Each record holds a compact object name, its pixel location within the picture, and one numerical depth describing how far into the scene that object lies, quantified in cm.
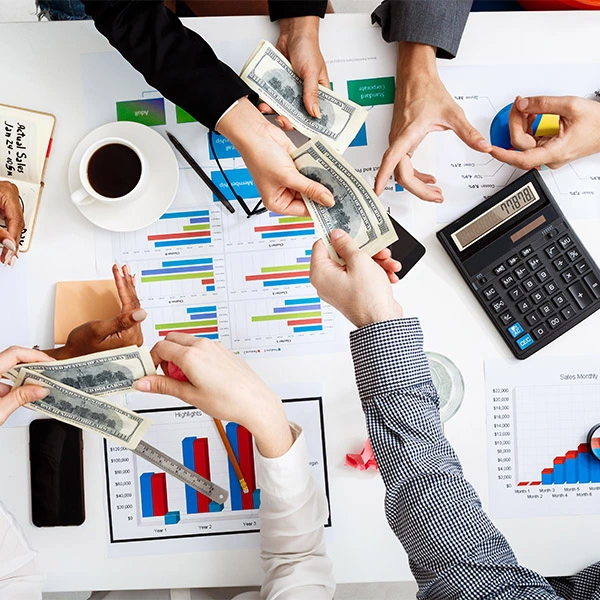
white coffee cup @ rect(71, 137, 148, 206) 107
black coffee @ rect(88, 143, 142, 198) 108
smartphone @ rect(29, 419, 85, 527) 114
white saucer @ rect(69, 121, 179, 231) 112
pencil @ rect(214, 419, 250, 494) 116
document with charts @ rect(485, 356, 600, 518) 116
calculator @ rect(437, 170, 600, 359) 113
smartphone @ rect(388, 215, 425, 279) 114
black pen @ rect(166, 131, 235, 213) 113
